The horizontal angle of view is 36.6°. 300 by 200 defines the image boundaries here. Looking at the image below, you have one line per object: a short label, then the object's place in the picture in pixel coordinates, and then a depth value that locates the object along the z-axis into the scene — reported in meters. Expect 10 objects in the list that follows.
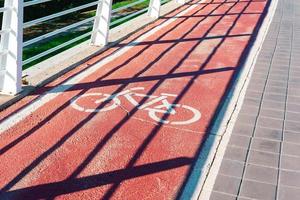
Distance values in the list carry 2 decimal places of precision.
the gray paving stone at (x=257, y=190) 4.20
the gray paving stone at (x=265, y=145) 5.13
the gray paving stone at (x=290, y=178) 4.45
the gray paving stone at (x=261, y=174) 4.49
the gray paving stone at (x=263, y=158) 4.81
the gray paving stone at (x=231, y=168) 4.59
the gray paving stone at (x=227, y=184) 4.28
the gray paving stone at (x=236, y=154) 4.89
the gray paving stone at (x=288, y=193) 4.20
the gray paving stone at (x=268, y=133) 5.45
